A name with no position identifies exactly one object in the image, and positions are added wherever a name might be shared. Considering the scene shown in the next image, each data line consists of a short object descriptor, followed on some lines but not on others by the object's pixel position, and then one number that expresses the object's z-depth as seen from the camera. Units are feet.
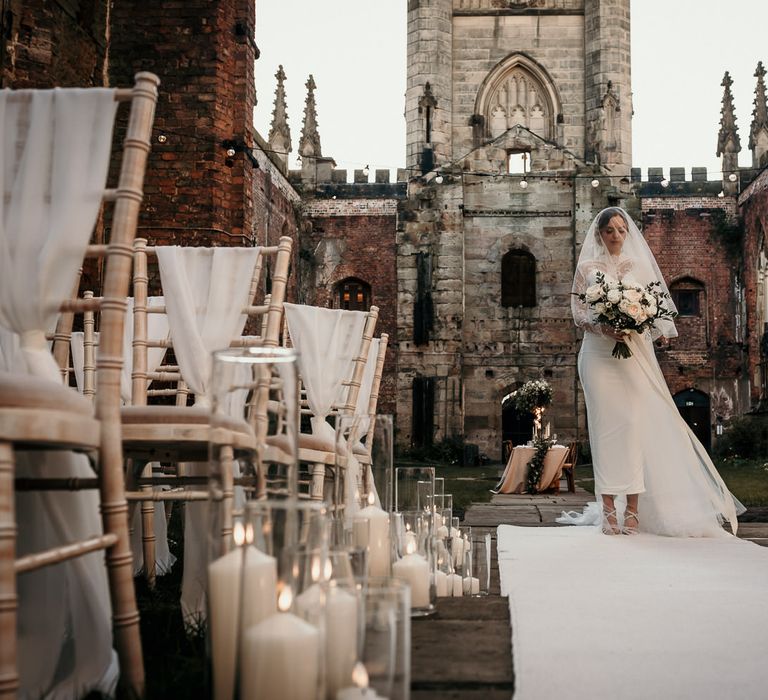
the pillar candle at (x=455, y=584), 10.30
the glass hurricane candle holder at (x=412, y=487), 9.93
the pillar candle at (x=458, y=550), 11.00
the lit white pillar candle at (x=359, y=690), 4.73
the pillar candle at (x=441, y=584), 9.85
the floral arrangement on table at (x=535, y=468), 38.73
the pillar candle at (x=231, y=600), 4.85
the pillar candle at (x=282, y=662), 4.58
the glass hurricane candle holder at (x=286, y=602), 4.60
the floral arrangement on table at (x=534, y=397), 45.98
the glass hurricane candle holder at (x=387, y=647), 4.83
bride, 18.21
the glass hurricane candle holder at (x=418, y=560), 8.36
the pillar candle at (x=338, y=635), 4.86
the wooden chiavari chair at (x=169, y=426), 8.46
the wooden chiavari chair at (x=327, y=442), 13.93
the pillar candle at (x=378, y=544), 7.86
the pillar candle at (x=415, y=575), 8.32
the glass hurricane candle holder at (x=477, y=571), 10.93
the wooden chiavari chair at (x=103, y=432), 5.37
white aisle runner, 6.74
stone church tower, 71.10
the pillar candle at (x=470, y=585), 10.86
